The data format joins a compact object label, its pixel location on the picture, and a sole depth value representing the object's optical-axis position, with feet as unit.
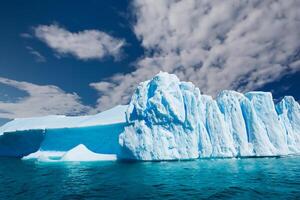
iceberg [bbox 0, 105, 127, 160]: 117.91
